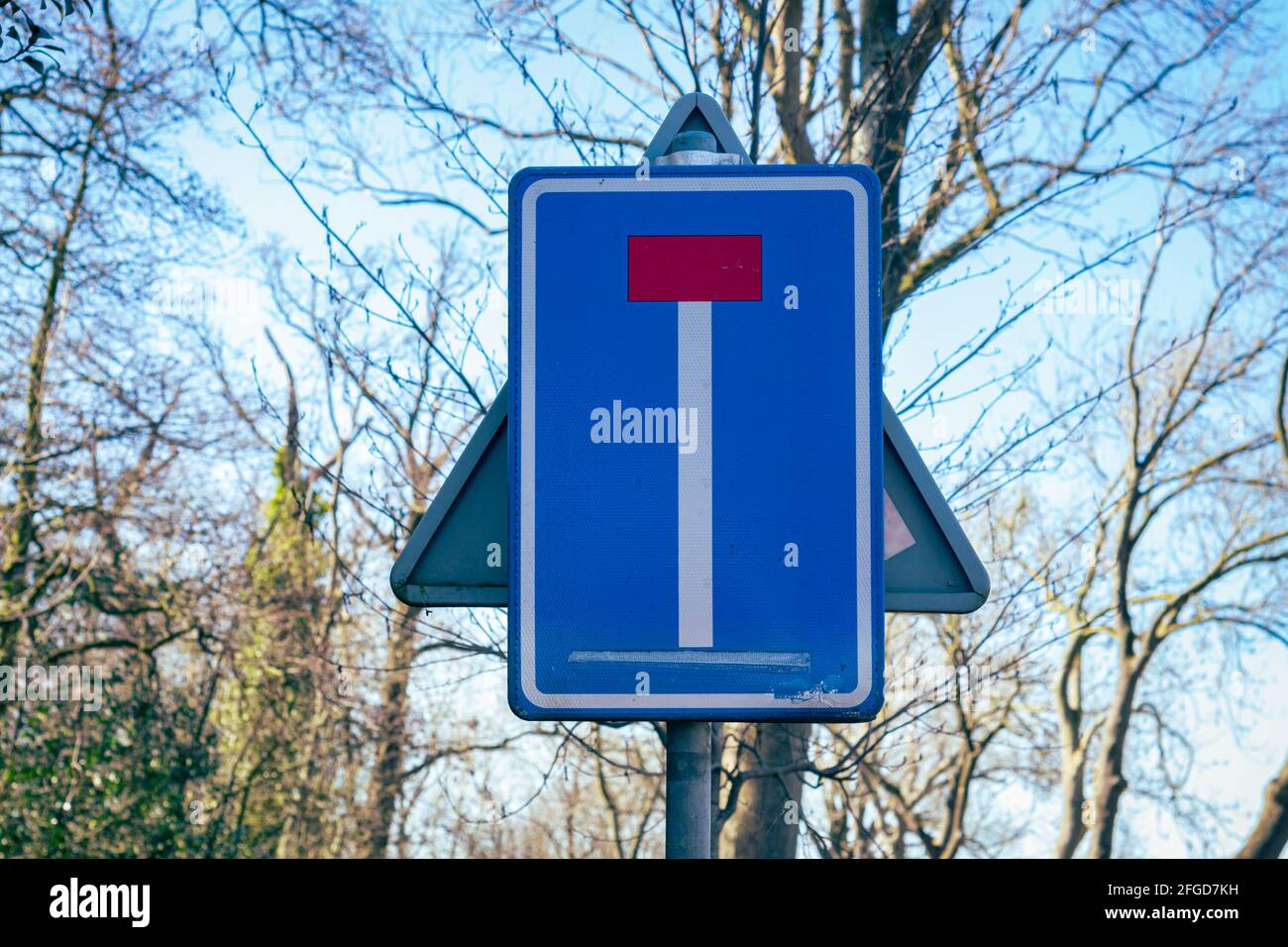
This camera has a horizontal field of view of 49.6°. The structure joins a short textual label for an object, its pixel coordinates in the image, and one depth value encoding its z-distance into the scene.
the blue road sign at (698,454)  2.22
